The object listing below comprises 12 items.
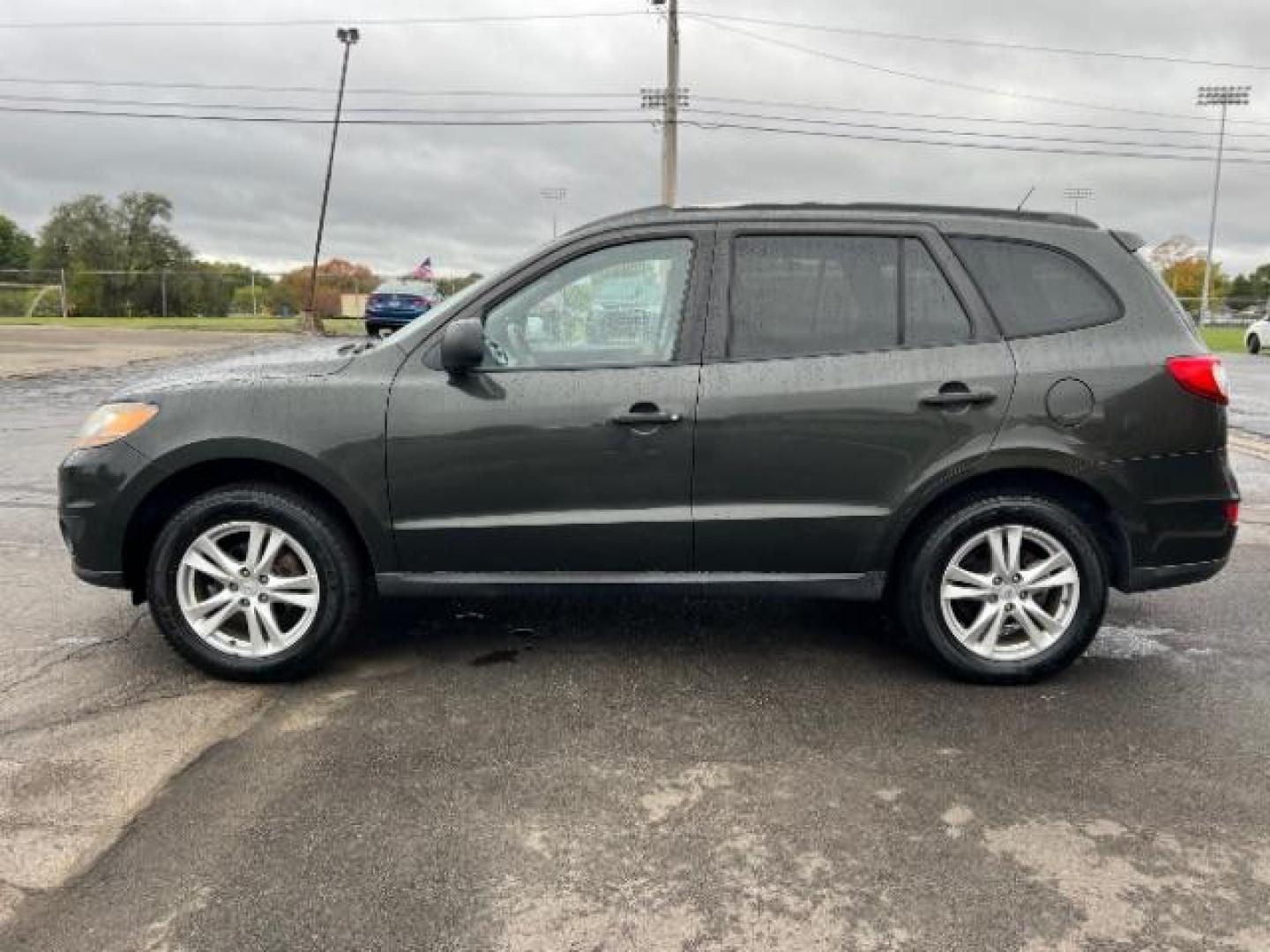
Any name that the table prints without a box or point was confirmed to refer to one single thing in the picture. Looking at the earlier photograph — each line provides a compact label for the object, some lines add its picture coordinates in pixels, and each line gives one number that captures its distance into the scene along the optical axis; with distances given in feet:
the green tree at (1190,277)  339.36
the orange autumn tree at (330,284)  146.00
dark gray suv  12.66
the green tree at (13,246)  281.50
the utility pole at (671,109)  90.84
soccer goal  135.64
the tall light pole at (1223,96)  208.13
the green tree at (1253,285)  344.57
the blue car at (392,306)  84.02
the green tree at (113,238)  194.39
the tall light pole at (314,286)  118.32
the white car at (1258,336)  100.07
